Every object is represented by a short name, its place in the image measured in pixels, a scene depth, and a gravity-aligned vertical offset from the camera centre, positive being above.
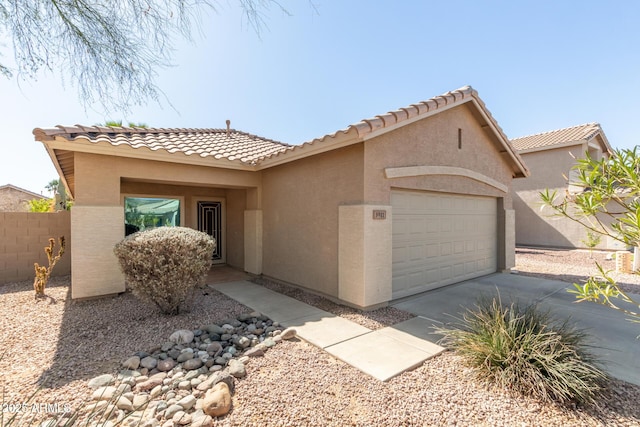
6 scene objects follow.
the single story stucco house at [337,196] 7.07 +0.52
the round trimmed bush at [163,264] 6.15 -1.10
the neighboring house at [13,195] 35.64 +2.40
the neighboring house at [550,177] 18.91 +2.40
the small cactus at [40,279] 7.94 -1.79
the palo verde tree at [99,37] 4.70 +3.06
